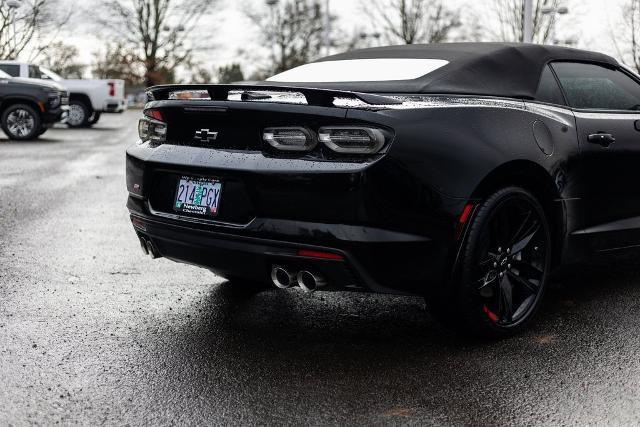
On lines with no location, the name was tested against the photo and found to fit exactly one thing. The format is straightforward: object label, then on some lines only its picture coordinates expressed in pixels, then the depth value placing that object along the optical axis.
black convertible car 3.35
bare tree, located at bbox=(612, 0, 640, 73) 31.36
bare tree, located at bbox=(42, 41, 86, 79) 50.81
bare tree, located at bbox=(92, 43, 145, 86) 51.56
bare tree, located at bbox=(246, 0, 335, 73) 51.22
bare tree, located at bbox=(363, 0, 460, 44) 47.09
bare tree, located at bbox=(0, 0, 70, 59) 40.44
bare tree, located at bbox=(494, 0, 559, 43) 40.84
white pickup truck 22.94
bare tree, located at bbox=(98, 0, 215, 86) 49.12
